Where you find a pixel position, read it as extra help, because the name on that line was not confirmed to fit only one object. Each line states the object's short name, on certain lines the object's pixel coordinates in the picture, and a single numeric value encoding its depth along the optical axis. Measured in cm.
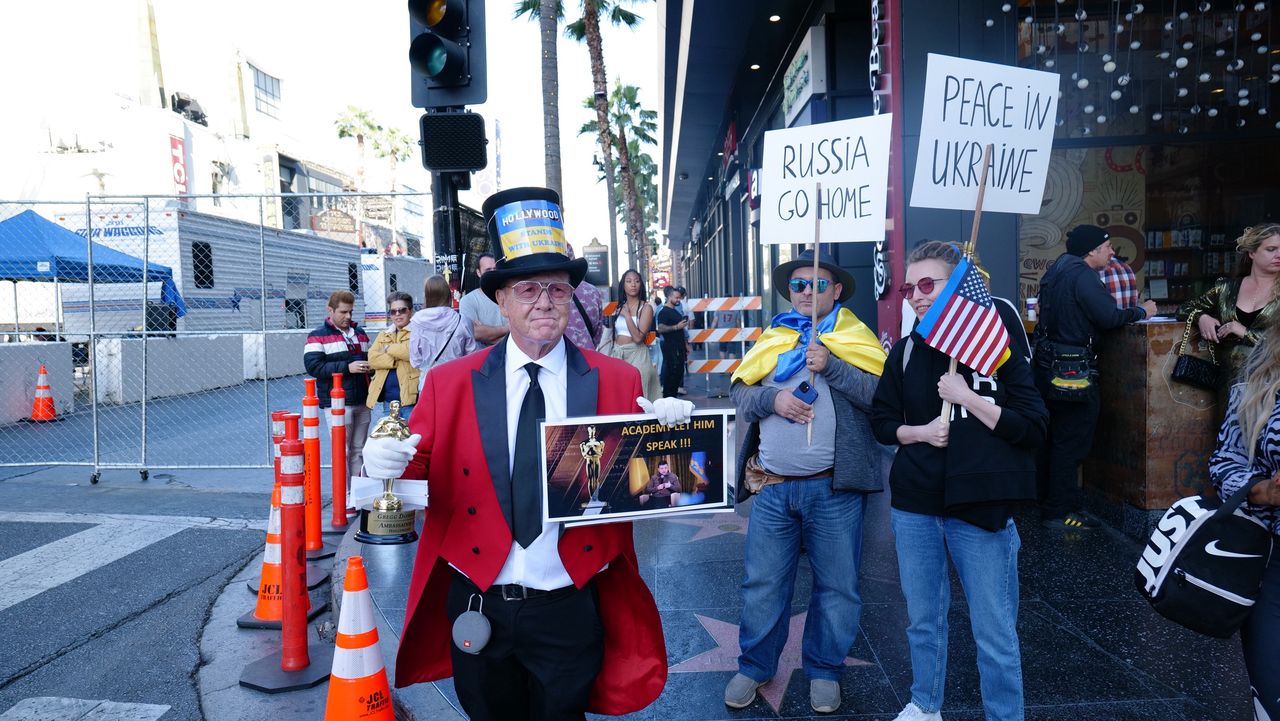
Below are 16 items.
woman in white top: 984
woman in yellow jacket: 758
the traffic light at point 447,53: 518
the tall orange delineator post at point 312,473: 554
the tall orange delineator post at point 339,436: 685
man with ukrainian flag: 354
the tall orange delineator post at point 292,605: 412
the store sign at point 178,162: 3284
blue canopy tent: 1315
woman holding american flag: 292
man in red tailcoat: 238
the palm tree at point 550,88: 1370
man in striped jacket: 777
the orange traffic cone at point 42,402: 1304
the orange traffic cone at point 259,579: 503
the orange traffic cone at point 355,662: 295
